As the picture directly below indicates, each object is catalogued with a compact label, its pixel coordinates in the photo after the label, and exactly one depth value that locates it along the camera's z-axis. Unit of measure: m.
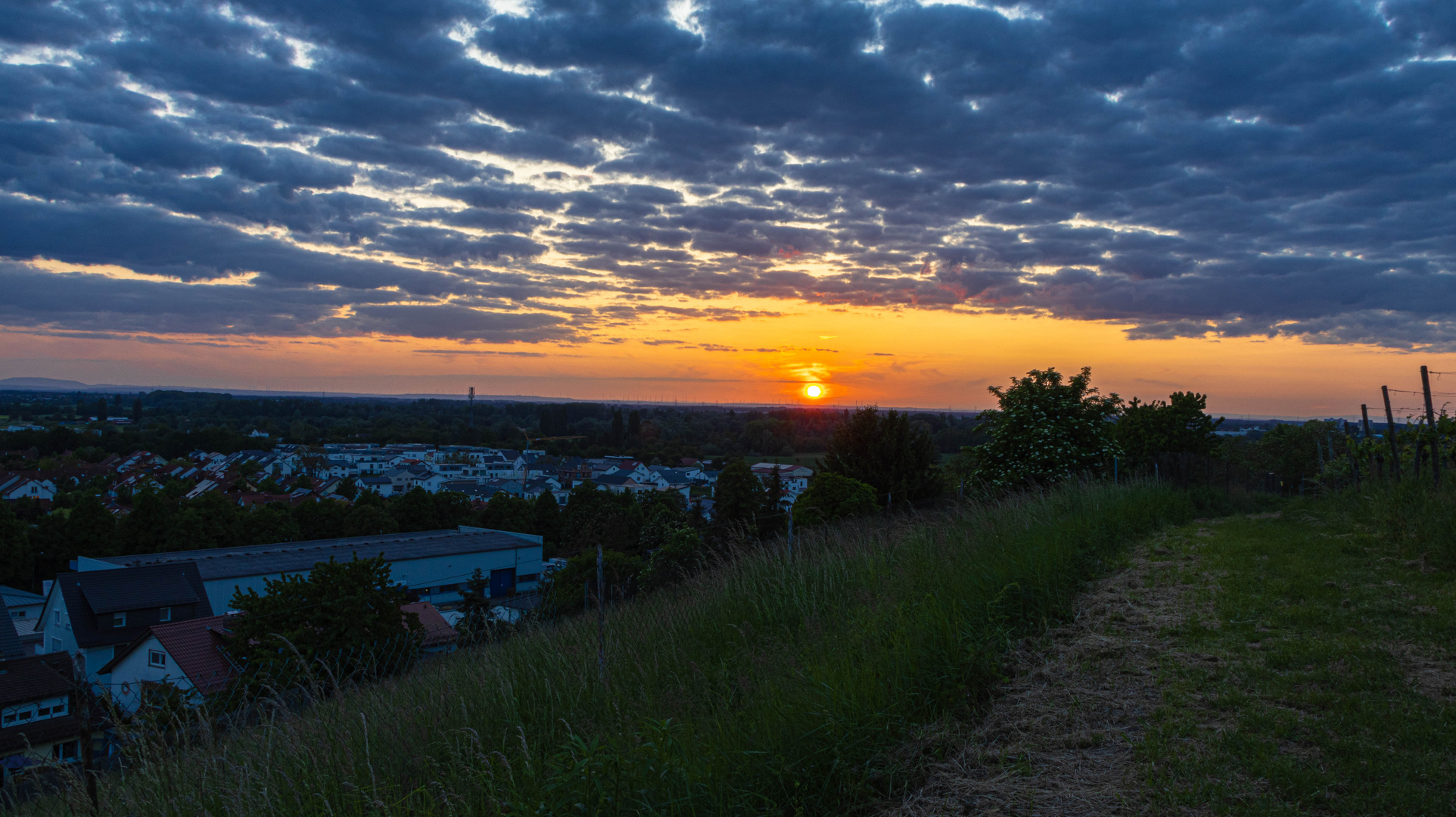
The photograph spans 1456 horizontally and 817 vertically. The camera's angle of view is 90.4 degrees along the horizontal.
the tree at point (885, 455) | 26.78
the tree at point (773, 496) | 28.35
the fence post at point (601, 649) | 4.43
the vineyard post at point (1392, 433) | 11.52
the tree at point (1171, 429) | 28.64
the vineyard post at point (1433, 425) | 9.96
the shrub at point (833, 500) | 21.70
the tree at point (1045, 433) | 17.14
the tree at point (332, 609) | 12.90
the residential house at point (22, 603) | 32.34
